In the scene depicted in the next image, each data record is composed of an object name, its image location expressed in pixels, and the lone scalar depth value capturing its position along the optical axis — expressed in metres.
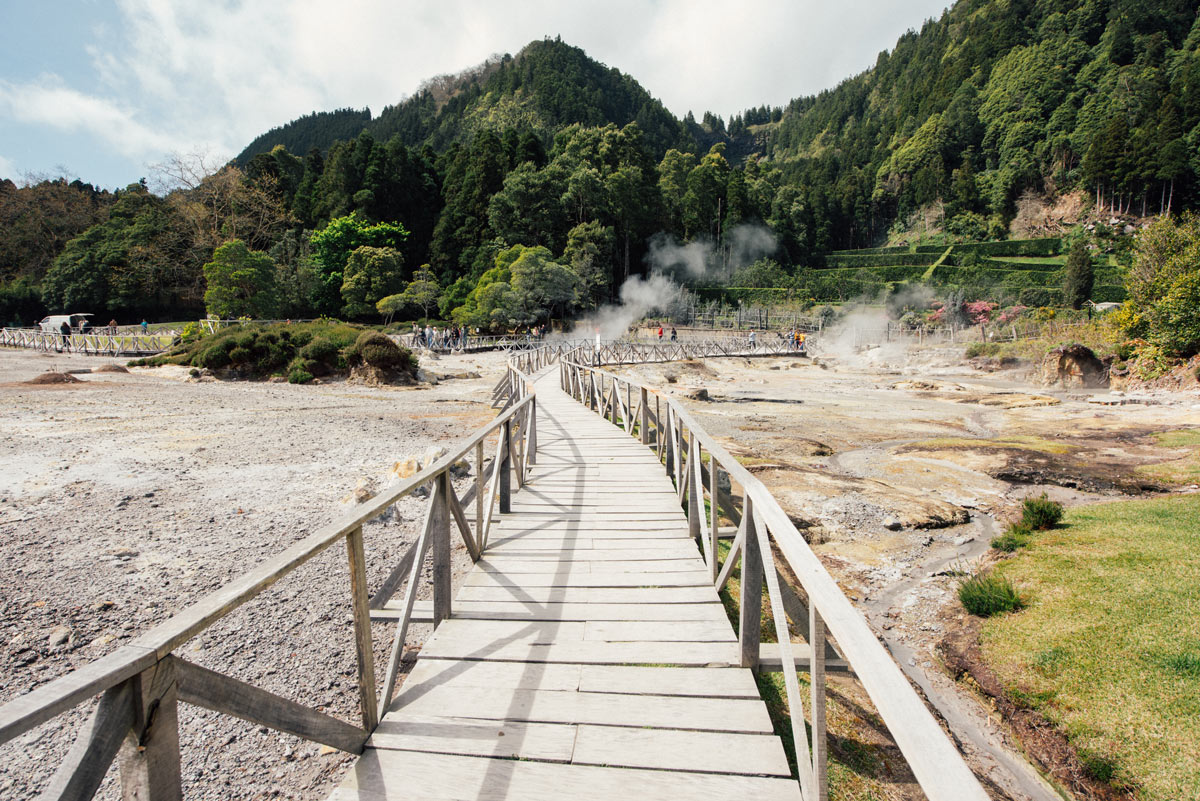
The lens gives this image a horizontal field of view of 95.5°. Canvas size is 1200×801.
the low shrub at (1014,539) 6.62
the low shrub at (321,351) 22.75
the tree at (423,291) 42.66
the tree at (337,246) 47.03
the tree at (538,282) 39.97
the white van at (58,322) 39.41
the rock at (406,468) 7.98
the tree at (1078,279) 42.53
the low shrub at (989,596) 5.28
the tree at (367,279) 44.06
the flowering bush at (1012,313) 39.22
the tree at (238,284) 34.94
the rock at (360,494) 7.72
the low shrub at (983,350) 30.73
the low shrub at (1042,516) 7.06
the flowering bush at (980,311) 42.19
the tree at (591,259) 48.34
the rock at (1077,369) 22.62
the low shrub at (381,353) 22.34
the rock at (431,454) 8.98
